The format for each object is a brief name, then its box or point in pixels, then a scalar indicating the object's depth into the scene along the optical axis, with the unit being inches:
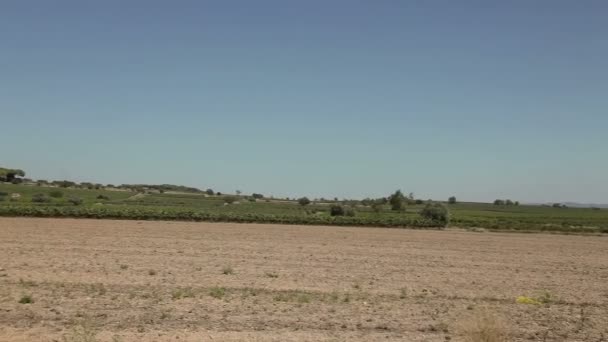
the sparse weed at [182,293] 605.6
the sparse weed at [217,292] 621.0
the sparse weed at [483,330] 416.2
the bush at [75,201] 3196.4
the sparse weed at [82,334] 424.0
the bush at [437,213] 2635.3
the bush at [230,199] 5551.7
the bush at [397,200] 4384.8
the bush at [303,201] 5718.5
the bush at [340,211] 3223.2
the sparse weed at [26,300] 560.1
